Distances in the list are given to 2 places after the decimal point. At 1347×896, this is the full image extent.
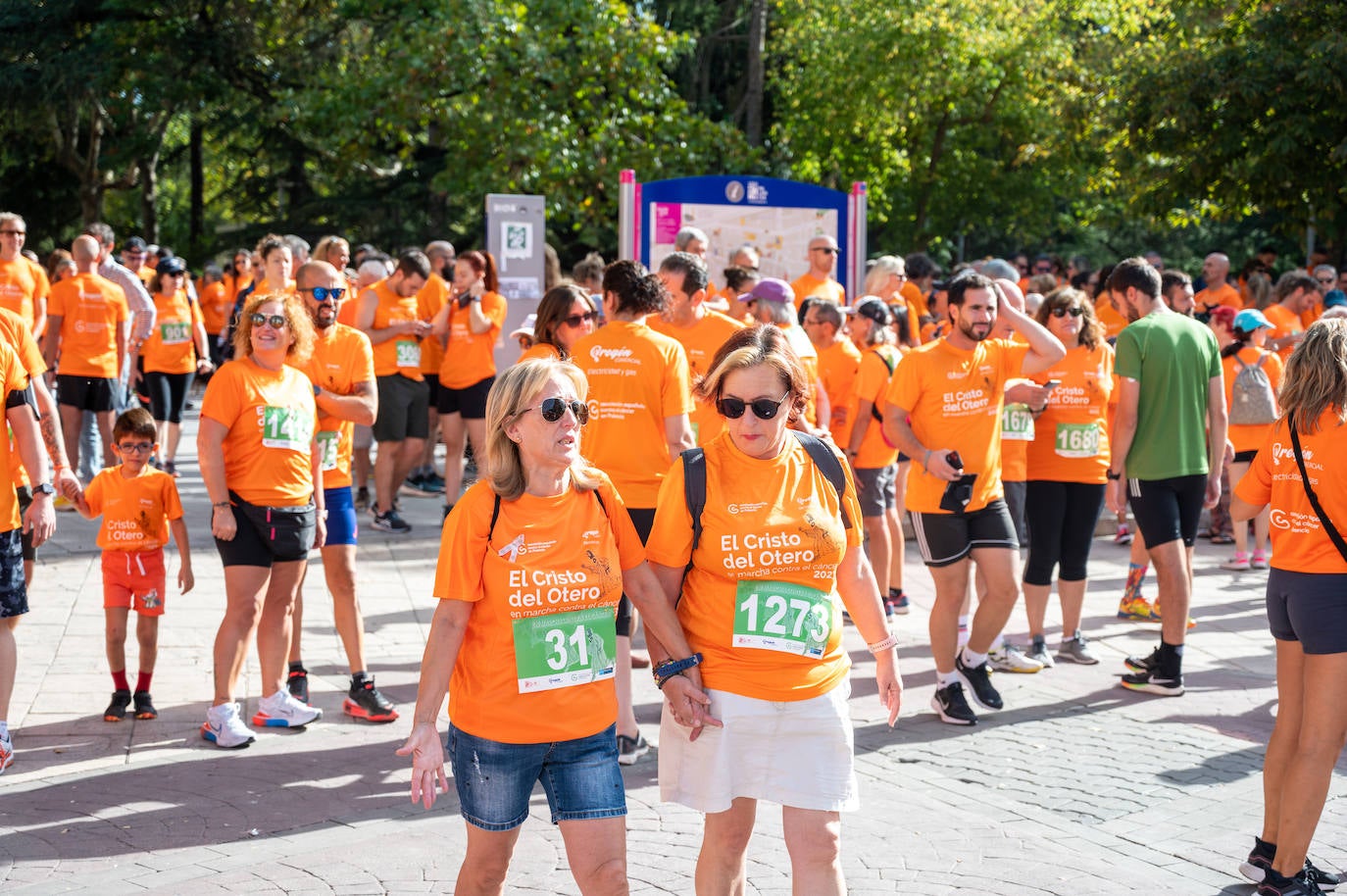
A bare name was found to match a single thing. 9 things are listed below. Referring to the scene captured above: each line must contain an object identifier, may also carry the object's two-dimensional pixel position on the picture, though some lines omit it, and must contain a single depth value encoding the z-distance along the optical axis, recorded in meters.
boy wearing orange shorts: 6.46
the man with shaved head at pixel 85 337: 11.48
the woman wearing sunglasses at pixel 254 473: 6.00
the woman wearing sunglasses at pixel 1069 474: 7.66
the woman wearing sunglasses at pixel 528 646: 3.57
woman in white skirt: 3.73
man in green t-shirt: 7.22
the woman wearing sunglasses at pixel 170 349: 12.70
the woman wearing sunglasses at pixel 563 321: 6.18
